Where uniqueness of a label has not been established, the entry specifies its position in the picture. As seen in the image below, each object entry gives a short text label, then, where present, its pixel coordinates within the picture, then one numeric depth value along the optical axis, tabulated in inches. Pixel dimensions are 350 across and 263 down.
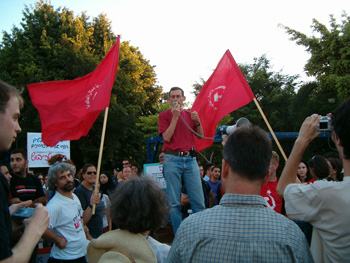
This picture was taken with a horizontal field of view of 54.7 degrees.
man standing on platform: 180.4
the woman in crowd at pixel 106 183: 304.2
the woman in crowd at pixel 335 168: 238.5
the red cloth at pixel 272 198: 156.6
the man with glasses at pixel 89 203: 214.2
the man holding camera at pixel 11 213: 64.6
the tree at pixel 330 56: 698.8
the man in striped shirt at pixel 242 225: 61.2
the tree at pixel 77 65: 838.5
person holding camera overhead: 73.7
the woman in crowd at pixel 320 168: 185.3
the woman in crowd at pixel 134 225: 83.1
